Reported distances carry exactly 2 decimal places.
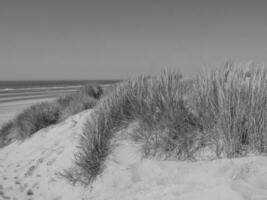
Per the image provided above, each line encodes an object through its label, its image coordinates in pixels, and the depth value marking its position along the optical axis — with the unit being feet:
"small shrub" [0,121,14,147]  20.72
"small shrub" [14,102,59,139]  19.63
